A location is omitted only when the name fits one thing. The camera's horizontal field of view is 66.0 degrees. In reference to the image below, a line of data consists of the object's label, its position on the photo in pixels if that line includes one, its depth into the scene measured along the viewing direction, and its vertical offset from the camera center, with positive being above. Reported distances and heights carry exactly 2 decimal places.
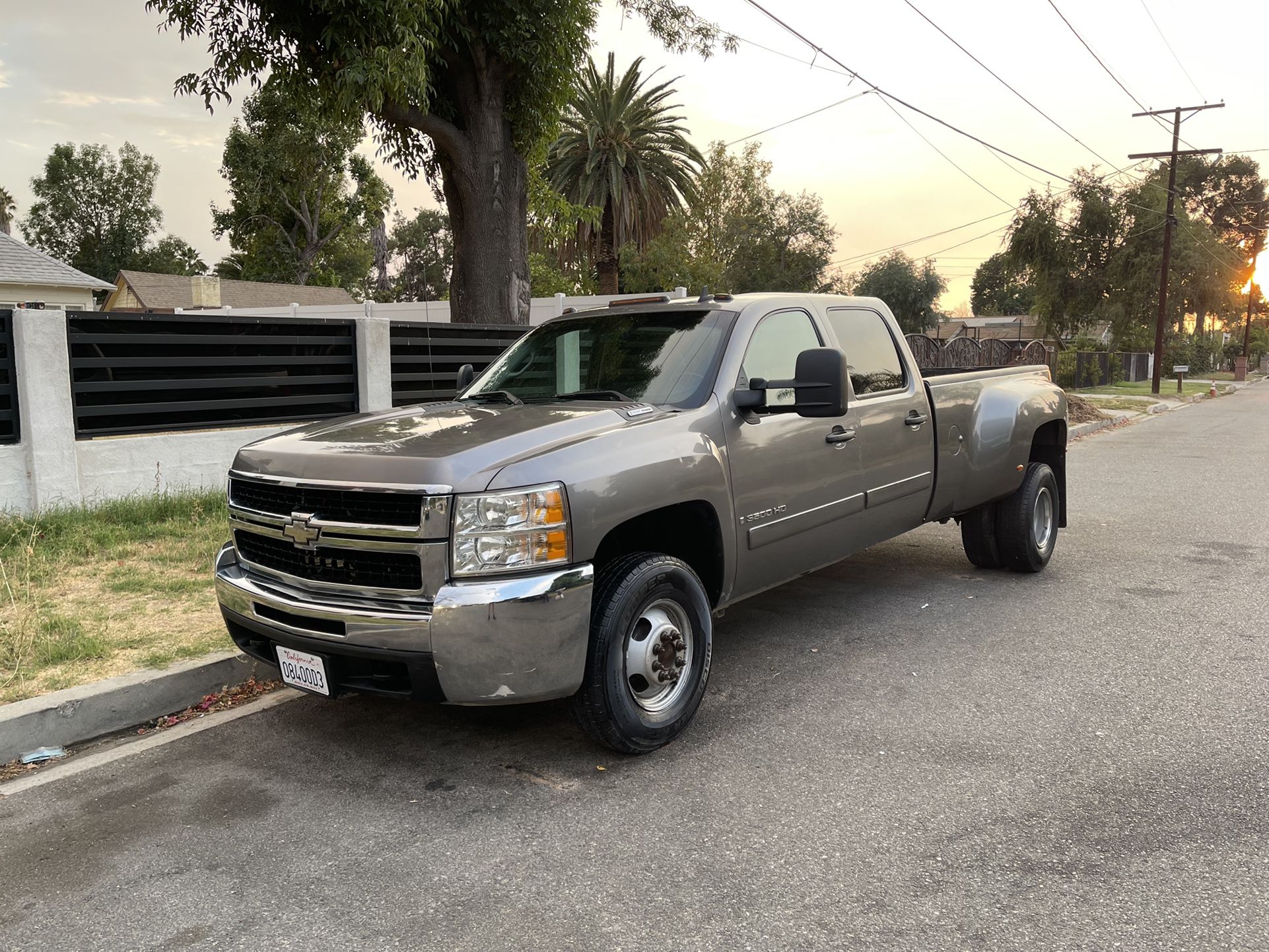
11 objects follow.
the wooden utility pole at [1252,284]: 65.75 +4.82
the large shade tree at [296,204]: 51.56 +8.32
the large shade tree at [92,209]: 65.50 +9.79
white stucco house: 29.67 +2.26
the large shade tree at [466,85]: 10.45 +3.11
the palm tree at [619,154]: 34.78 +7.14
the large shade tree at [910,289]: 52.31 +3.29
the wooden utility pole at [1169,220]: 32.75 +4.47
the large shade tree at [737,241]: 37.94 +4.65
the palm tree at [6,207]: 76.29 +11.73
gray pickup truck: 3.54 -0.65
